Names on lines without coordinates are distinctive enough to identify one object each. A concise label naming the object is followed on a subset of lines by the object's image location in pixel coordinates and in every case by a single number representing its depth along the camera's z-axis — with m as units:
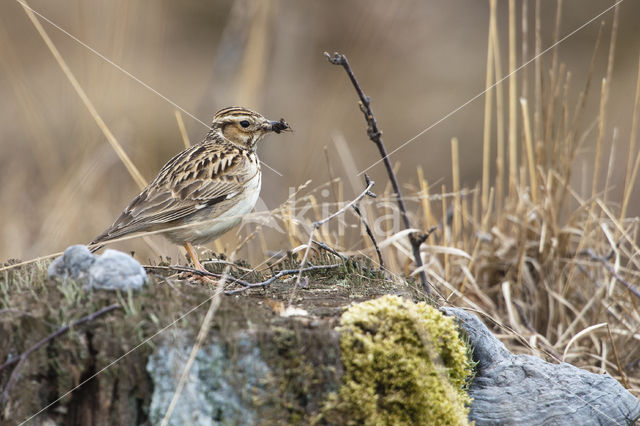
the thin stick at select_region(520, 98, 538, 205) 10.21
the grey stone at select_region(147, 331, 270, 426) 4.60
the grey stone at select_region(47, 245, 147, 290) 4.96
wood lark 8.62
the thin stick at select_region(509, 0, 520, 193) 10.68
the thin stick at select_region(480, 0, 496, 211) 10.75
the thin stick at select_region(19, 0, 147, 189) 8.93
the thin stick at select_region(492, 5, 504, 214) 10.53
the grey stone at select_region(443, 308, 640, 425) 5.52
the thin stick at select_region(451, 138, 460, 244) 9.96
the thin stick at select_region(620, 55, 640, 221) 9.34
